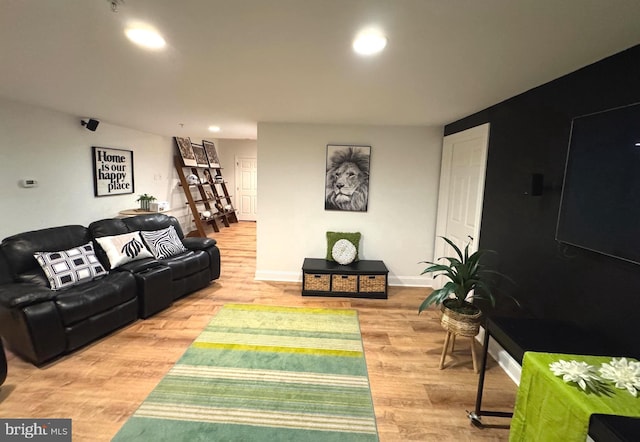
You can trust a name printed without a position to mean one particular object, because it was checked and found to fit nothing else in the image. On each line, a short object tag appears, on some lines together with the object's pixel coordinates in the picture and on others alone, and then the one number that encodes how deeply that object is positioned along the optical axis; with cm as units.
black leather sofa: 217
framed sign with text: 421
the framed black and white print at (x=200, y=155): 682
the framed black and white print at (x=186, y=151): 620
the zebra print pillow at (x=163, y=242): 340
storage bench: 366
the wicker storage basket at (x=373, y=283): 366
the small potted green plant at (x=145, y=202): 485
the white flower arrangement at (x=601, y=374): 117
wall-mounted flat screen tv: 136
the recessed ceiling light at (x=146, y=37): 142
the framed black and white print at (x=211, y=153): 736
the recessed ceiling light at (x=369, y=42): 138
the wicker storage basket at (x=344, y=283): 367
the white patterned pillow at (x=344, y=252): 386
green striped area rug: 171
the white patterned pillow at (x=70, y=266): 255
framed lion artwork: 391
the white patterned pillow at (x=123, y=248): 301
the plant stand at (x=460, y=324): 224
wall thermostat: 321
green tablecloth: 109
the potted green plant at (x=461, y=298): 224
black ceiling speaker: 391
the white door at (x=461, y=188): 289
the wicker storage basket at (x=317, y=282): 368
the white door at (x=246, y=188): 853
